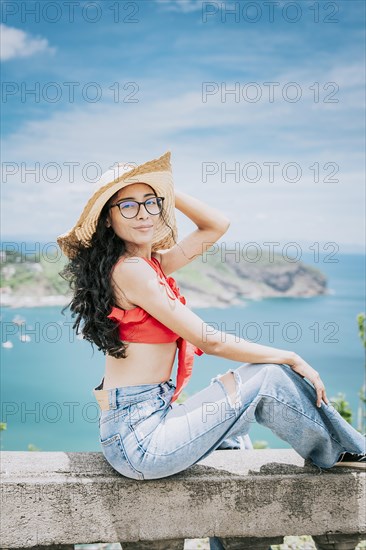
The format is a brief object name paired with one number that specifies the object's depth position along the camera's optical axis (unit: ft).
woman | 7.10
